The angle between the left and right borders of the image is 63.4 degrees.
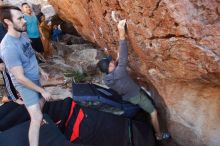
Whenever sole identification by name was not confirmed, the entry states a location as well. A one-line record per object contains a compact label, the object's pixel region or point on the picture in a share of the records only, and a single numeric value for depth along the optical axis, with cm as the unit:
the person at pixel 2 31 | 270
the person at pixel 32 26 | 371
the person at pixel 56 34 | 503
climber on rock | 214
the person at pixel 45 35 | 425
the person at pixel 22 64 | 202
